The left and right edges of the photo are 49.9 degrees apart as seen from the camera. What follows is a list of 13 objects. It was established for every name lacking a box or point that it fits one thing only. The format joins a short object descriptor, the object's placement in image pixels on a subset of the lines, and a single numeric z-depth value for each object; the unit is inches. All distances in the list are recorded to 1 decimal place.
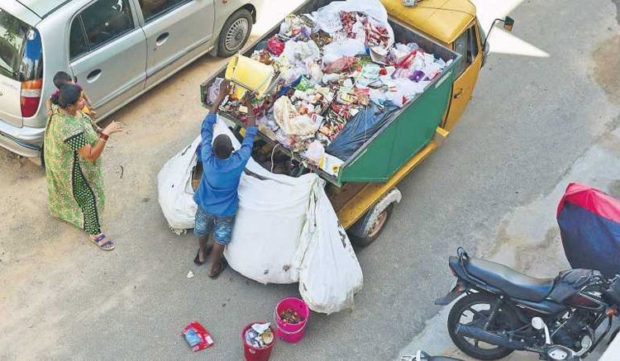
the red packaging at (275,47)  251.9
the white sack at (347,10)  261.3
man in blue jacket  209.3
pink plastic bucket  217.2
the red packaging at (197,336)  219.8
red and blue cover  203.9
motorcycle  198.2
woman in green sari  218.2
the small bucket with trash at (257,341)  207.8
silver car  244.1
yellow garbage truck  230.4
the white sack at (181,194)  241.0
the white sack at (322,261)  217.6
